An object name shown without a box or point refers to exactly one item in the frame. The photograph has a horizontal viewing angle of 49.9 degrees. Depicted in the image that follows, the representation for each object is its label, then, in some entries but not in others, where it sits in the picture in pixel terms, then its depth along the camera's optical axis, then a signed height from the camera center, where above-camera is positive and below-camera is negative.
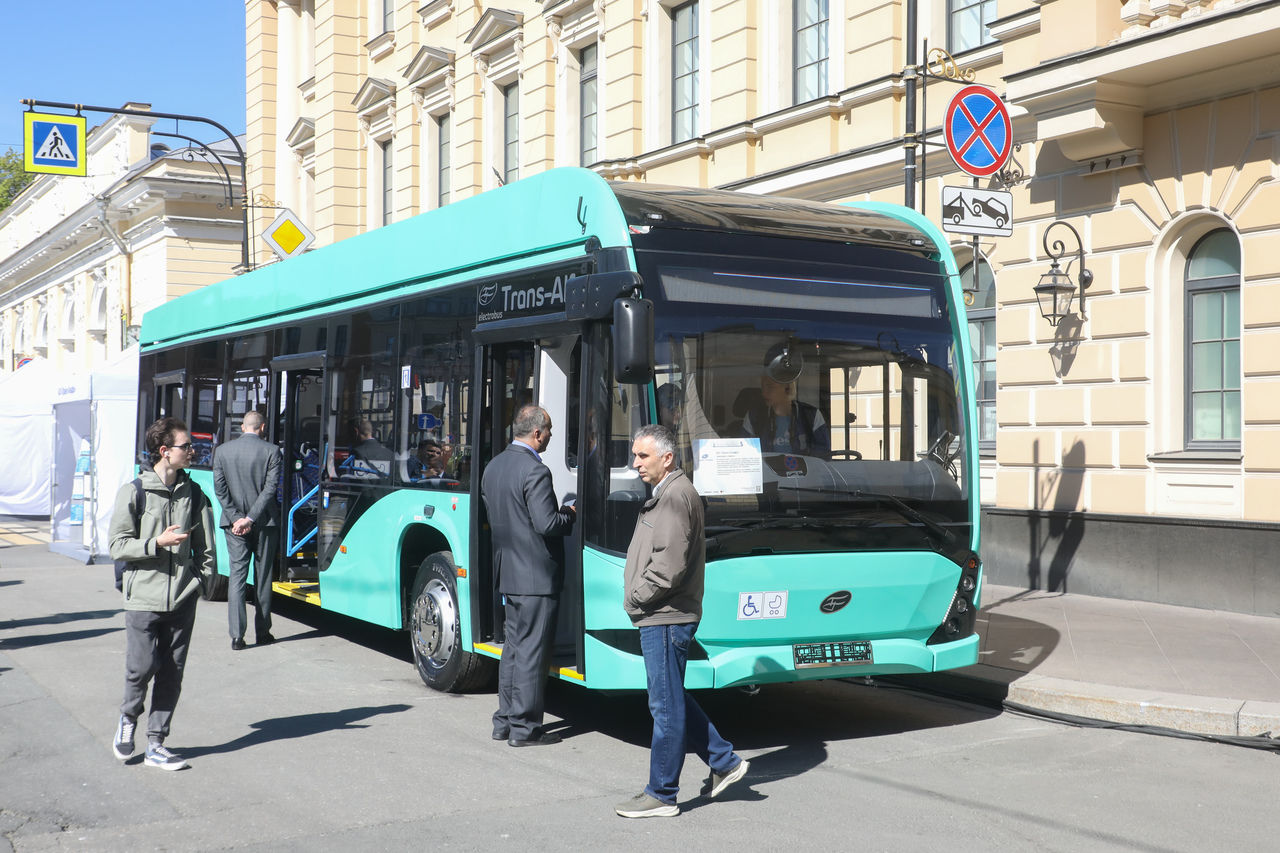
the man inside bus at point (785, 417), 7.03 +0.11
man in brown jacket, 5.98 -0.70
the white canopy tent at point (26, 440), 28.83 -0.14
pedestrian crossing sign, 20.69 +4.44
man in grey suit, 10.94 -0.62
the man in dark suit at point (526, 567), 7.31 -0.70
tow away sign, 10.60 +1.78
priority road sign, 20.16 +2.95
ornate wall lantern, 13.50 +1.51
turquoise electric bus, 6.93 +0.14
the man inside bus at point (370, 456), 9.68 -0.15
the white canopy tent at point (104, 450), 18.64 -0.23
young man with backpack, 6.86 -0.71
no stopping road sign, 11.46 +2.61
